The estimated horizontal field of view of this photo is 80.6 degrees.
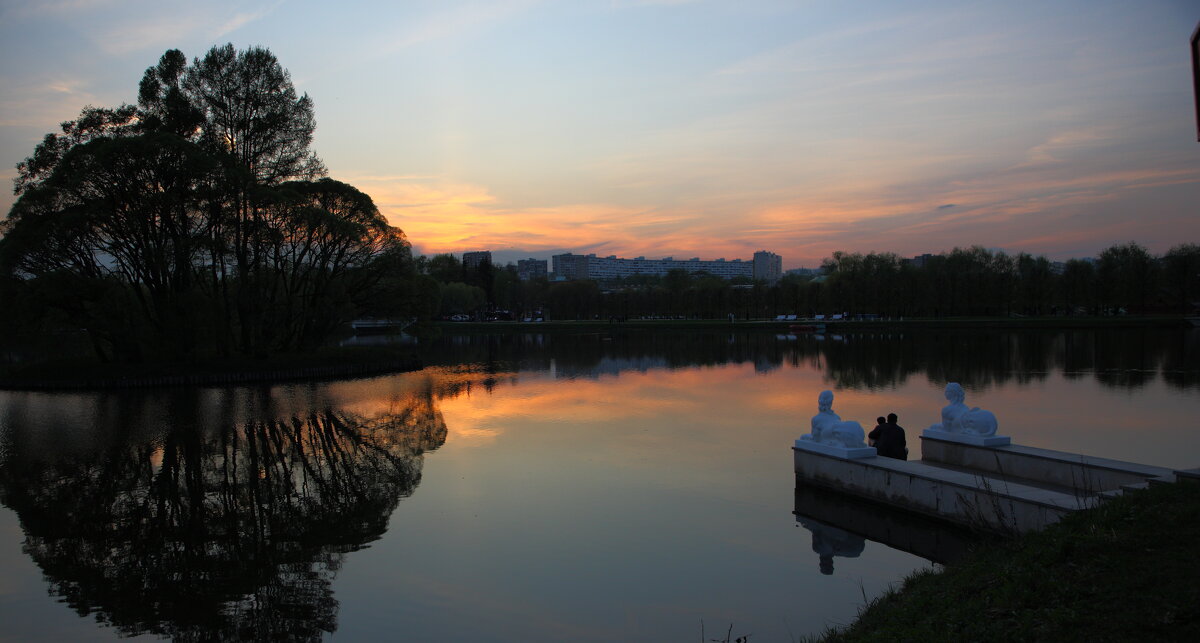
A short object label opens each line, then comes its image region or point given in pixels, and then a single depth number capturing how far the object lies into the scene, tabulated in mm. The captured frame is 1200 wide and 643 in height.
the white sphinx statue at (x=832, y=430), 12523
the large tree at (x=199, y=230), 33625
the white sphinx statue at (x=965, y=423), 12727
